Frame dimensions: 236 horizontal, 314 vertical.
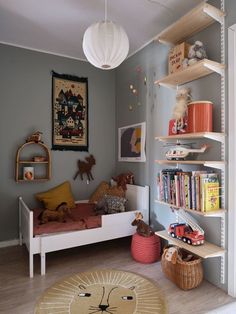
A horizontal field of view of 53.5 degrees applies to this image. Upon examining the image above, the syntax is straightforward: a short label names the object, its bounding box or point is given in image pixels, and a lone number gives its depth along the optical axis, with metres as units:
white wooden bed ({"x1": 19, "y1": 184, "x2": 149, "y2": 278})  2.19
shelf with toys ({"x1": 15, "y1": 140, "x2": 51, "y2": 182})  2.93
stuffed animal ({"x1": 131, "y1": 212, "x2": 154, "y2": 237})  2.48
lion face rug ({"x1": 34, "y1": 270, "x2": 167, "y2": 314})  1.67
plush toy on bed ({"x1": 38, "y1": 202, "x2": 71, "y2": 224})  2.50
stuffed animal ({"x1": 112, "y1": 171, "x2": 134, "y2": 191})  3.10
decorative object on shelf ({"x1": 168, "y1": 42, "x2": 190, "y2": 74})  2.11
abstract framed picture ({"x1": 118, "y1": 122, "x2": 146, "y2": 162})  2.94
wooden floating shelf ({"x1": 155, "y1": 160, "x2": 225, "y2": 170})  1.82
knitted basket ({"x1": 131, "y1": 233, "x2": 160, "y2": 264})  2.41
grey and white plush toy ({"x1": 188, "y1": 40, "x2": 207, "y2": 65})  1.98
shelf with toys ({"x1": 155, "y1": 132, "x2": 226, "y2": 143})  1.80
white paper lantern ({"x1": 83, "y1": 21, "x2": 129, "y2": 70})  1.45
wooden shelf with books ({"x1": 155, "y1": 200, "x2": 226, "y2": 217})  1.79
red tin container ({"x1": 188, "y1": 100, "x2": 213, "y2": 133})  1.88
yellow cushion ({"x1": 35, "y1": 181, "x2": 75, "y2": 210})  2.95
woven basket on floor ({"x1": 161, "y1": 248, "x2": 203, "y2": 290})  1.91
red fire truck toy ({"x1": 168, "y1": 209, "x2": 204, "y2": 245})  1.96
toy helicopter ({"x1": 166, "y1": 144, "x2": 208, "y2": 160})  1.99
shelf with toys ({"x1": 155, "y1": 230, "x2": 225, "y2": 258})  1.81
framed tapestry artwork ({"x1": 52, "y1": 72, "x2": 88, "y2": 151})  3.20
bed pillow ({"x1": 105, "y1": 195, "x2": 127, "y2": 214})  2.67
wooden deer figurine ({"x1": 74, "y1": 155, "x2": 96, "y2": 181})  3.34
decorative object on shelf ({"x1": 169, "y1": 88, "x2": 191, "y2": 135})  2.06
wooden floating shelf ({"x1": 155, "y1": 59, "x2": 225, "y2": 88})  1.84
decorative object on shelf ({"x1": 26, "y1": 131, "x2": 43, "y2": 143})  2.99
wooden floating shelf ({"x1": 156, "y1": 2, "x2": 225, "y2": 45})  1.85
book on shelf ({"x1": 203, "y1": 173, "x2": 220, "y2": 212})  1.83
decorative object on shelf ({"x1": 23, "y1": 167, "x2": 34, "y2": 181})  2.92
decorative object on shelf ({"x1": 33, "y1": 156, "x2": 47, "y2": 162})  2.99
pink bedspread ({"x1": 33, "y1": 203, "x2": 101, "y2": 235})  2.27
